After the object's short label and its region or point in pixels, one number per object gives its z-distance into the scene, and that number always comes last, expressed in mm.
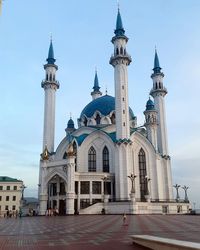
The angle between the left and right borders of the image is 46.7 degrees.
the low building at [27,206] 50682
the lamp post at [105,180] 38914
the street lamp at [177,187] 47354
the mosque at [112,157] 37804
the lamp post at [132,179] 35892
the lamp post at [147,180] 41787
